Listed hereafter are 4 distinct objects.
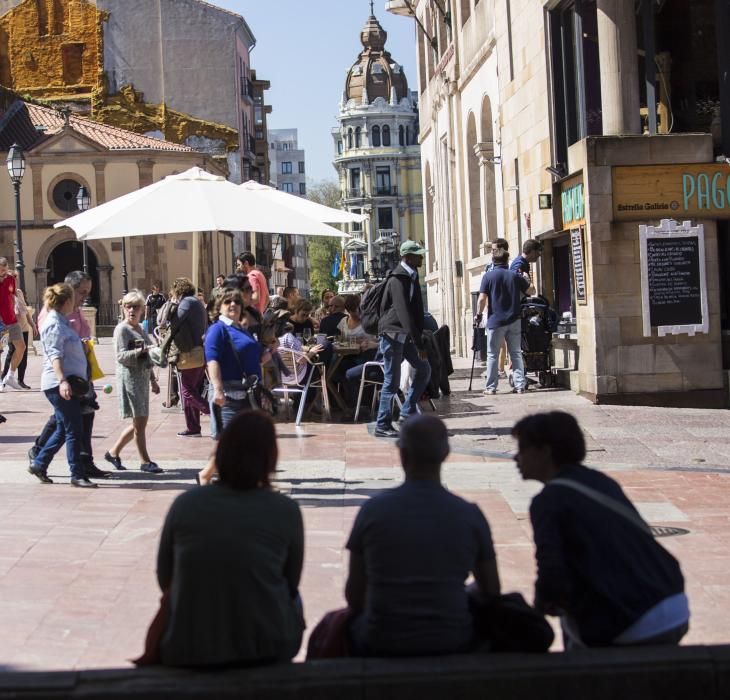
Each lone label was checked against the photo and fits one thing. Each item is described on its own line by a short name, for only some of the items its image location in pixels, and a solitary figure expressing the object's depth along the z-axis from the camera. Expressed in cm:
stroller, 1650
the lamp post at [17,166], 2972
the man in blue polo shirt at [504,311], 1575
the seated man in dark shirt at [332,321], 1536
